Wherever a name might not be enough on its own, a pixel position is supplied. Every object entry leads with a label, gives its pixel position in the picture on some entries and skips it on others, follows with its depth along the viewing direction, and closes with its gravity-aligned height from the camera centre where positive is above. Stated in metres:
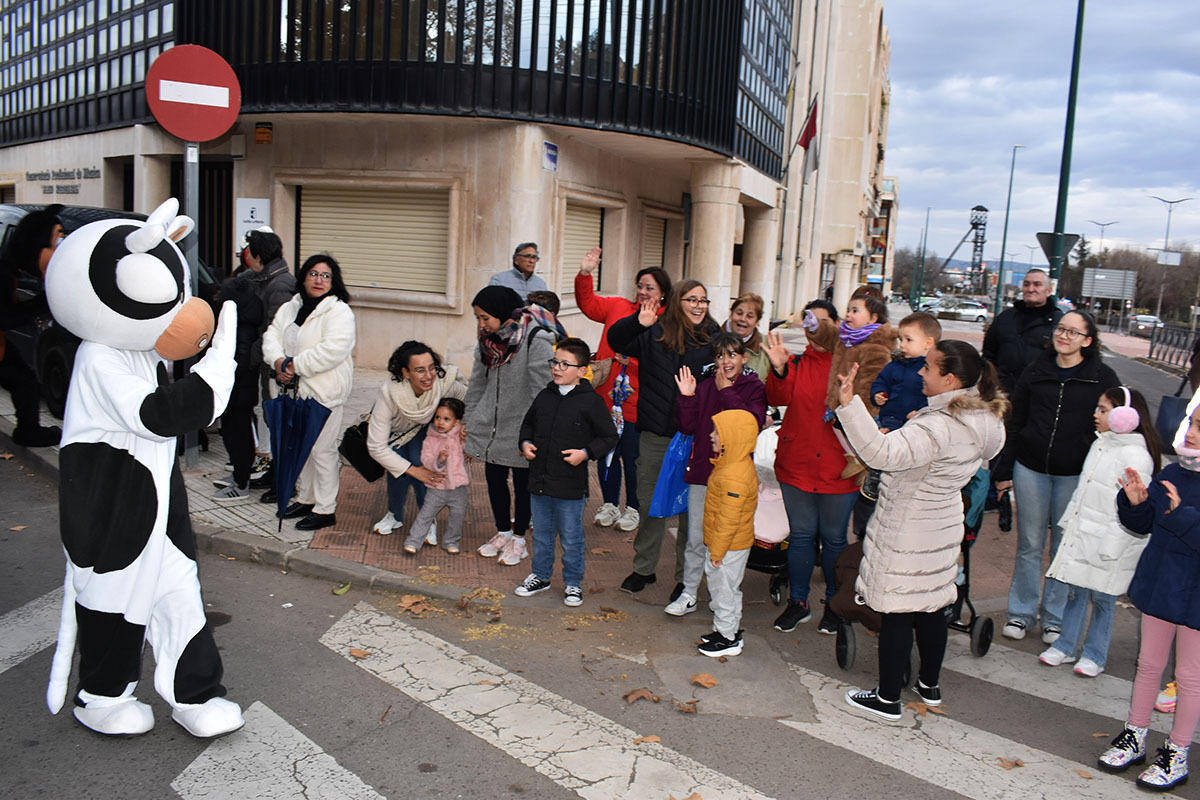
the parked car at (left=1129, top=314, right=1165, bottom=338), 57.41 -0.71
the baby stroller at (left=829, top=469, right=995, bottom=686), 4.63 -1.56
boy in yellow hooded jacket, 4.88 -1.21
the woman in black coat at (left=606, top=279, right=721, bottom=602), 5.55 -0.48
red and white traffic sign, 6.51 +1.14
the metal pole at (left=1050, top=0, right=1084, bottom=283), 12.48 +2.19
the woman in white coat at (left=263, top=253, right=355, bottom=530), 6.15 -0.62
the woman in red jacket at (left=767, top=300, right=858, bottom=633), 5.18 -0.99
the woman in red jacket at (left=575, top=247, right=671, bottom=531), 6.72 -0.85
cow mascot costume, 3.58 -0.85
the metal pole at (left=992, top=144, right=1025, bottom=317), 35.19 +2.68
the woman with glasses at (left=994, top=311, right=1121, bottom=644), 5.17 -0.76
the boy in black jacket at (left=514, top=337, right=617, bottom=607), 5.40 -0.97
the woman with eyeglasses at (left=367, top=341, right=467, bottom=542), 6.06 -0.91
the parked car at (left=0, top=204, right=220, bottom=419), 7.85 -0.81
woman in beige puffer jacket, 4.04 -0.89
